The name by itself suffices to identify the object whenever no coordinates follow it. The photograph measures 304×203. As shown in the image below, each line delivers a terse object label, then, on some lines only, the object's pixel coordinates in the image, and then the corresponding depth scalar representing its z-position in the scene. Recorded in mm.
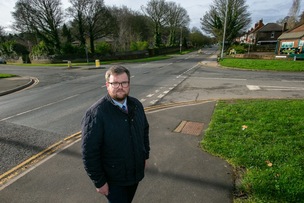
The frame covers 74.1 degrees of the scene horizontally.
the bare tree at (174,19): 63125
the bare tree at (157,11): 57125
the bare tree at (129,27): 45344
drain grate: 5551
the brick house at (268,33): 62012
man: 2088
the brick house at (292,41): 32981
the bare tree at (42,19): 38125
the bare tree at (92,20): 40156
